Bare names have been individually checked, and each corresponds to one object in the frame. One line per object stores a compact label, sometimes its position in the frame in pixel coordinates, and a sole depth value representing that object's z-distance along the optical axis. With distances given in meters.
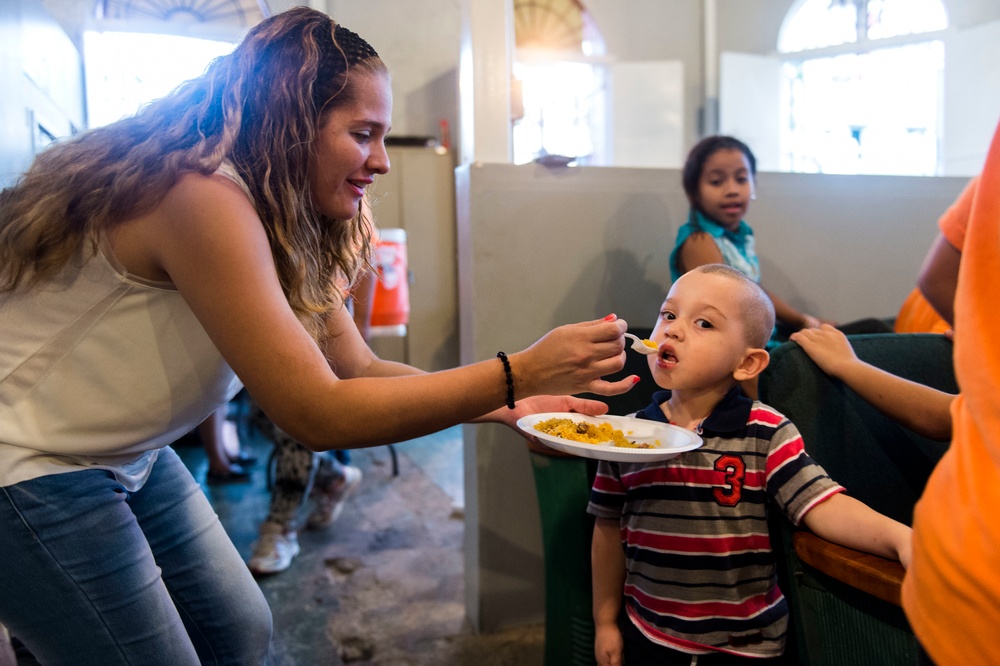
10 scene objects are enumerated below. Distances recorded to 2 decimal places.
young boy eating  1.28
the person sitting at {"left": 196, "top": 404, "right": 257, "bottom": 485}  4.00
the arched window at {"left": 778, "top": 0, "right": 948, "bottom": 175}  6.40
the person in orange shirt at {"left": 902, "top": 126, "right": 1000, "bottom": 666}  0.68
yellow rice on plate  1.24
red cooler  4.51
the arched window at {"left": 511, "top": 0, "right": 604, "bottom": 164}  6.73
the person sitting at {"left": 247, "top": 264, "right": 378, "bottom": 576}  2.89
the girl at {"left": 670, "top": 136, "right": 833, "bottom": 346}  2.28
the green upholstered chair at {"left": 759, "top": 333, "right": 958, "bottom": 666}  1.09
